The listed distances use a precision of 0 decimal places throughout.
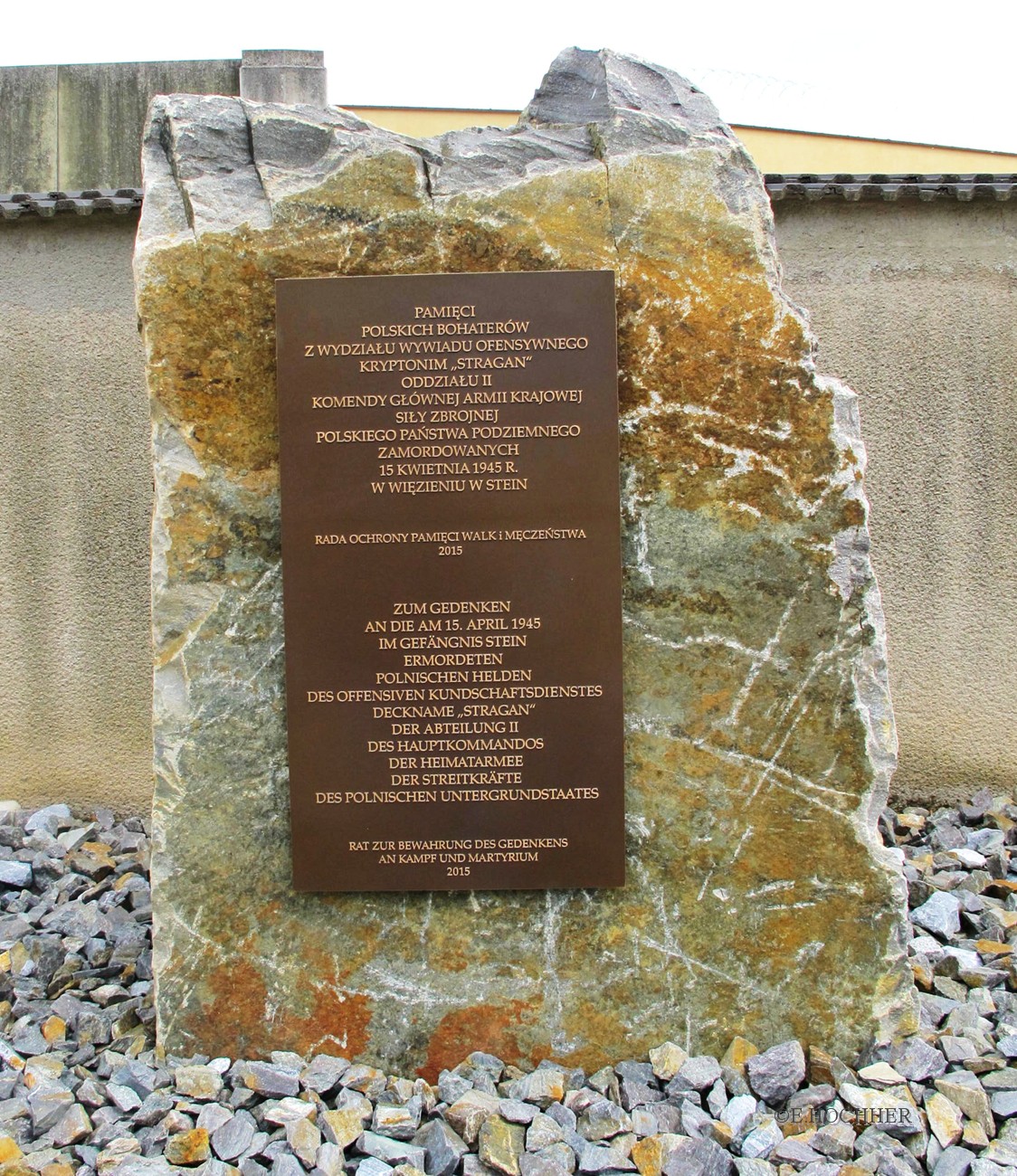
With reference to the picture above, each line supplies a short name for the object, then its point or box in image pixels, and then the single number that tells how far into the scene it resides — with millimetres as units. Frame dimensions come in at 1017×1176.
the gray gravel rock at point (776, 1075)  2629
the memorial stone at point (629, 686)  2725
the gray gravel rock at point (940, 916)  3607
